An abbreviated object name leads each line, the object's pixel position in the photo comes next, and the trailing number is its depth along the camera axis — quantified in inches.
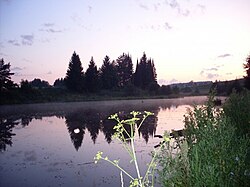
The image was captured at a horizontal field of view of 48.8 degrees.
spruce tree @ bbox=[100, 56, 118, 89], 2994.6
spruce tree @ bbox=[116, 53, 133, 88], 3393.9
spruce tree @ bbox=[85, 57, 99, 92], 2674.7
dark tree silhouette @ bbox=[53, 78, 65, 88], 4083.9
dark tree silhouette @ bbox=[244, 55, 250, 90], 1368.1
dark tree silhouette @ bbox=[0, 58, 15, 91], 2180.1
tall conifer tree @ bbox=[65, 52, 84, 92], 2611.2
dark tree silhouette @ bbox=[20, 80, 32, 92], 2317.5
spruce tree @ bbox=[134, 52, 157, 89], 3368.6
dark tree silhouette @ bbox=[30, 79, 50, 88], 4220.0
